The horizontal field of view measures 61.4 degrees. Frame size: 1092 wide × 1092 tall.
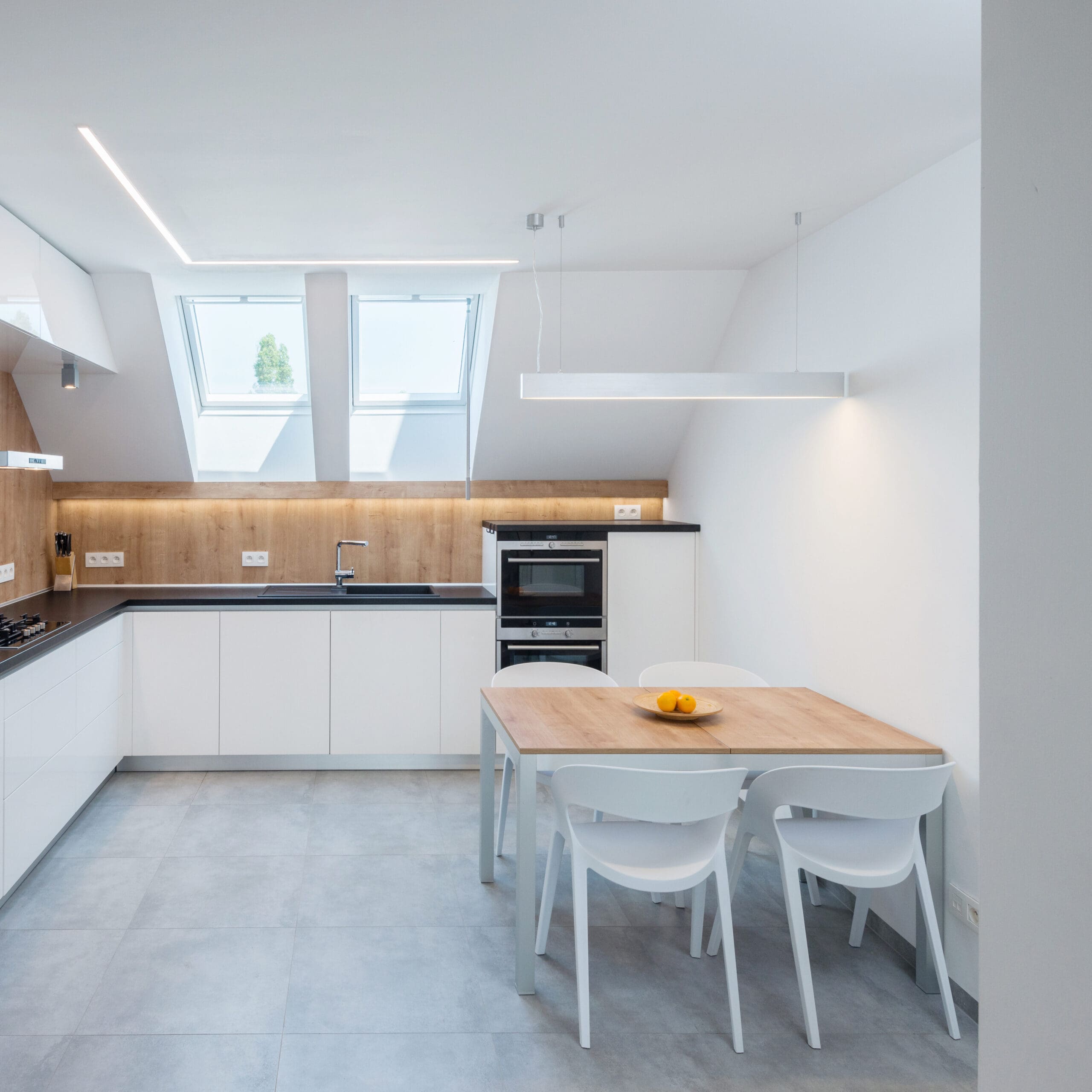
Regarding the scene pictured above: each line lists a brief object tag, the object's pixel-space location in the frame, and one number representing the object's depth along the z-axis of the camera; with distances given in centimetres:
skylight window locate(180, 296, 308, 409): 516
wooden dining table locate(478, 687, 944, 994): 275
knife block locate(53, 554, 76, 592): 527
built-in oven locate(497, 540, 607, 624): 511
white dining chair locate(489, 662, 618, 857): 404
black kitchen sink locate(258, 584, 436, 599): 549
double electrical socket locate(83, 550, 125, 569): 552
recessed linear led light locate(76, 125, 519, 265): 417
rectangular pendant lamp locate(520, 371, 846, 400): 329
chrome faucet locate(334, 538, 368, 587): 546
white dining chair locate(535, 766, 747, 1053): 251
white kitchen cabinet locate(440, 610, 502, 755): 500
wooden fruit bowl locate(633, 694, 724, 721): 311
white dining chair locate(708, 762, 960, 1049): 254
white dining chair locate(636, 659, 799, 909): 399
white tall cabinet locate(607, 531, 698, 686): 524
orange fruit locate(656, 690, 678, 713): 312
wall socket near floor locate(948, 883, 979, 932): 270
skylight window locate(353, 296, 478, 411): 527
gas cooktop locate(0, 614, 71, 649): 344
